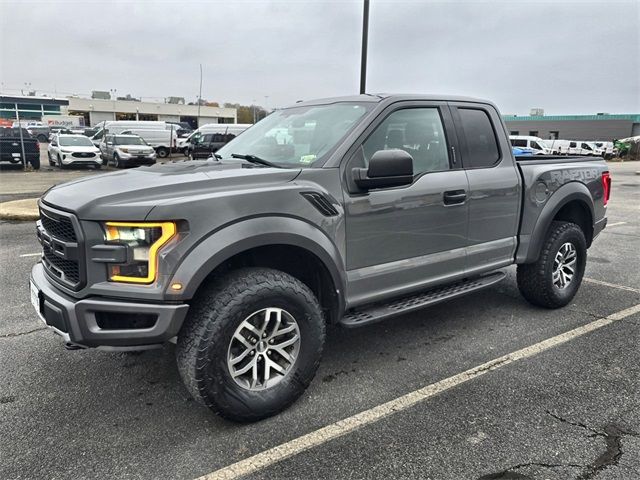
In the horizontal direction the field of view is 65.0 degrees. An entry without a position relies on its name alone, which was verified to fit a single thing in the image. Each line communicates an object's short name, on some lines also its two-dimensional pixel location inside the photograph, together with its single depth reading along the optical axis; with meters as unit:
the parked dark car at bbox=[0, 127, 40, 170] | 20.33
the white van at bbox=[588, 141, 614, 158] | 42.34
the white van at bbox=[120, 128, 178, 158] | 31.09
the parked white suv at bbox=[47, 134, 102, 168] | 21.69
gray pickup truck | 2.55
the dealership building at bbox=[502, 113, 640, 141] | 63.88
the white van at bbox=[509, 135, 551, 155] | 32.88
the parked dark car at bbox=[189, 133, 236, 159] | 26.39
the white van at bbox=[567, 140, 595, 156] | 41.84
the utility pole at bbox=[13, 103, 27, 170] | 20.17
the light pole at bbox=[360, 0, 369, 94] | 10.91
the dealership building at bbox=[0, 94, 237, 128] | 74.44
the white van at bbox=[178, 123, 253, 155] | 29.55
